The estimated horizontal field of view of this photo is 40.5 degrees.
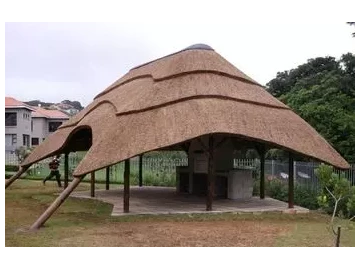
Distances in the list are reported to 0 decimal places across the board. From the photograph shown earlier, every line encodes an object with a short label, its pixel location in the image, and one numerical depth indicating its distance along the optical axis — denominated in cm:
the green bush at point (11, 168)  3606
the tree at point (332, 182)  945
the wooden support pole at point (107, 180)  2429
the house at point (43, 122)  6019
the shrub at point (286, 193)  1961
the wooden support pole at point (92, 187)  2090
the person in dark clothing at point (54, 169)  2605
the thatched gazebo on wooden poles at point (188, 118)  1480
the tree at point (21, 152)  3674
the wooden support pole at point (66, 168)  2244
